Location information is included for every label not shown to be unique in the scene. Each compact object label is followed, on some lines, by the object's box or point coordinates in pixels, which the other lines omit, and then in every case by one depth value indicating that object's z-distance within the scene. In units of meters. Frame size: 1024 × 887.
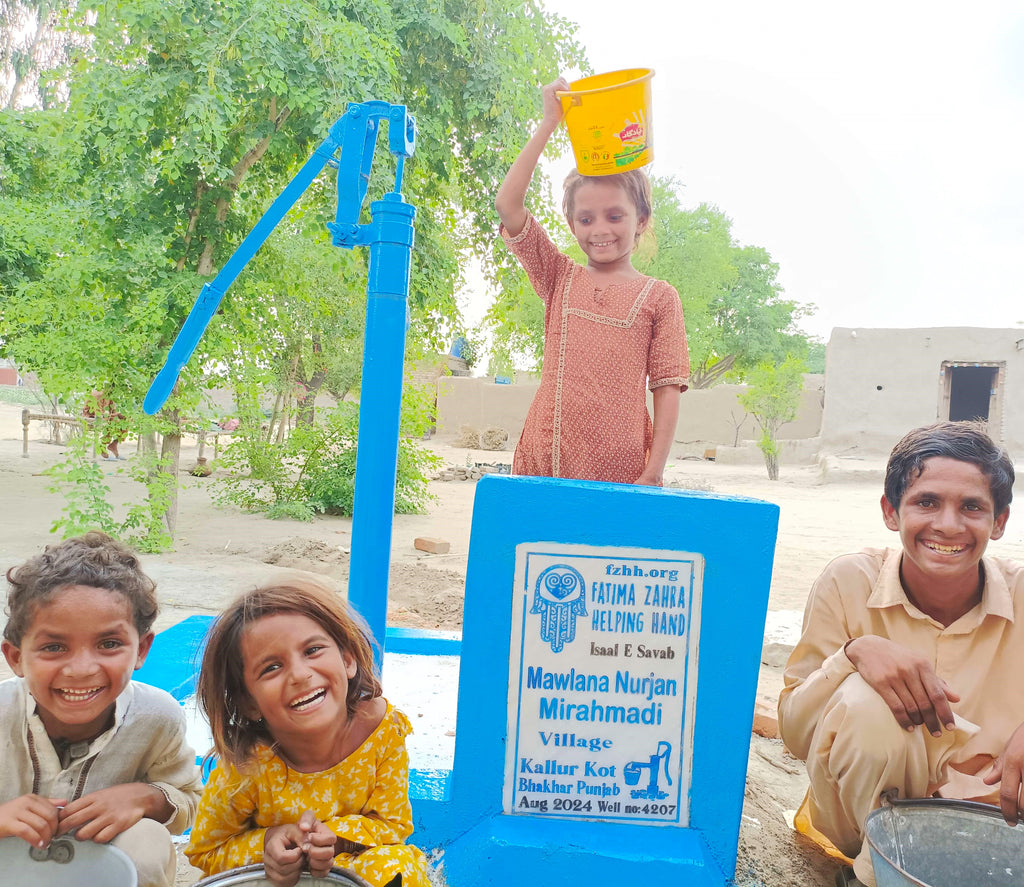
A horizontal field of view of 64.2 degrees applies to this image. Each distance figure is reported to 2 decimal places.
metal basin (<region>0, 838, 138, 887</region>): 1.26
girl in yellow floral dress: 1.31
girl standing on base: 2.13
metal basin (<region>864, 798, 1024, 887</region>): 1.42
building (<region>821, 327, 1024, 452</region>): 15.57
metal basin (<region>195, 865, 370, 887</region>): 1.13
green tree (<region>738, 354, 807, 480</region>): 16.39
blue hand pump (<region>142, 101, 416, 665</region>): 1.89
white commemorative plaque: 1.65
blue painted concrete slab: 1.62
